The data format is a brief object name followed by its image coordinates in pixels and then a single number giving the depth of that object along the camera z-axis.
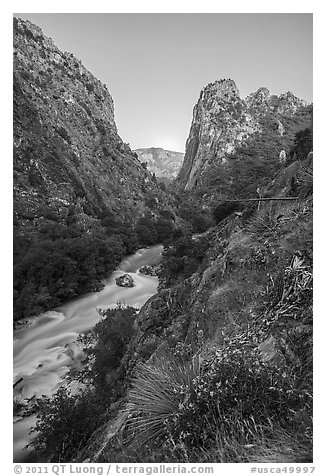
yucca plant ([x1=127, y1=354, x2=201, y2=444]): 1.90
